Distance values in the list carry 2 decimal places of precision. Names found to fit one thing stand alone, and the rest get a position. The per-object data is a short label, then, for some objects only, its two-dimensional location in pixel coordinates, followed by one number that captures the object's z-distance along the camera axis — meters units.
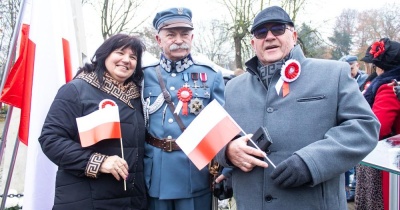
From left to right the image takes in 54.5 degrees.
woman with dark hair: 2.24
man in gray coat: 1.73
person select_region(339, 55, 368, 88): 6.20
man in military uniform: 2.57
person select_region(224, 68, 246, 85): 8.03
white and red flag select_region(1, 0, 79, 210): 2.80
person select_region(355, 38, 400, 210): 3.17
